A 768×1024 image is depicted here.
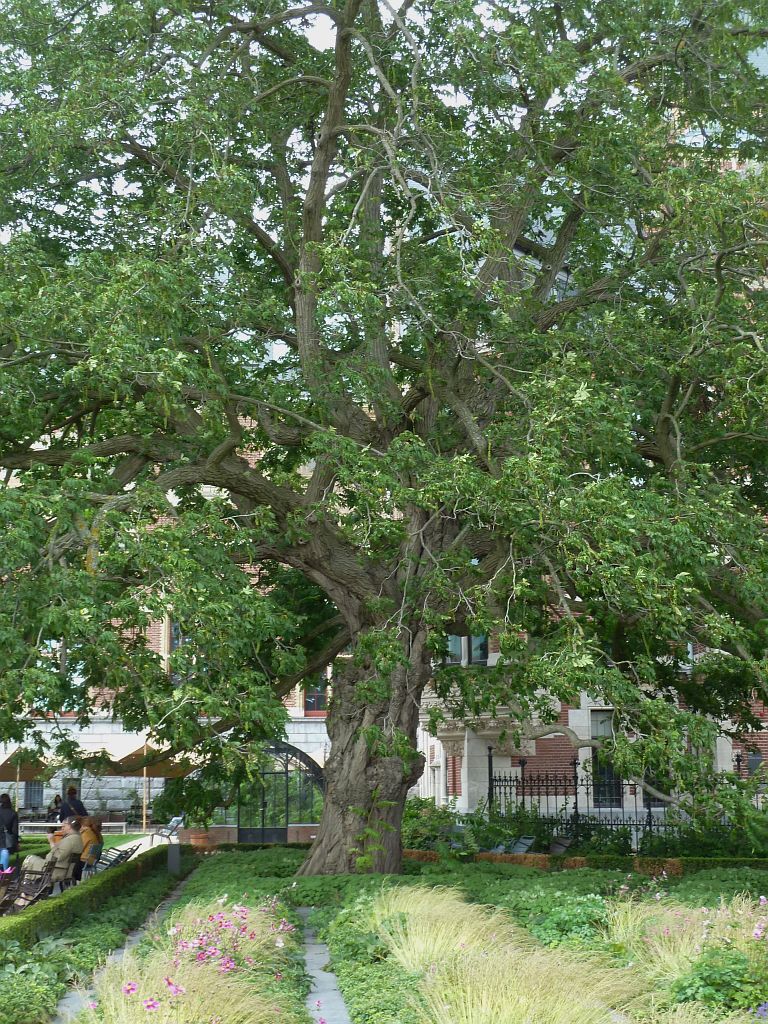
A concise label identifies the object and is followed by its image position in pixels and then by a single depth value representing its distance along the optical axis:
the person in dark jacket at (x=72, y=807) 21.72
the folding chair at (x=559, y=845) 23.34
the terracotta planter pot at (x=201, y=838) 30.95
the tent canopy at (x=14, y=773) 28.44
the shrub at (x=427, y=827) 24.66
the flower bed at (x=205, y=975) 7.86
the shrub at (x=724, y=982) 8.81
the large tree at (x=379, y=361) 13.45
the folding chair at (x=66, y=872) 17.11
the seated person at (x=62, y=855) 17.02
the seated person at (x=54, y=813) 25.73
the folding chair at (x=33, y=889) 14.69
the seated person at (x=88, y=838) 18.96
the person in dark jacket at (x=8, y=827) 22.19
